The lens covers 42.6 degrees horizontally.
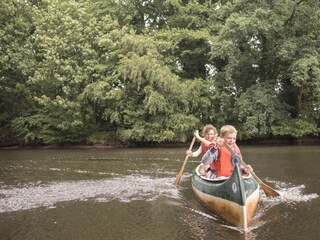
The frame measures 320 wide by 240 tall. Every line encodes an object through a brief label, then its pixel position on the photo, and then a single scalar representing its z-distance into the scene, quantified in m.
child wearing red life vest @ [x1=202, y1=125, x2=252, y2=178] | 8.32
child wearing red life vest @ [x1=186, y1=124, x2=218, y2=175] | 9.98
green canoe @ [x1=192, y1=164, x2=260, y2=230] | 6.74
